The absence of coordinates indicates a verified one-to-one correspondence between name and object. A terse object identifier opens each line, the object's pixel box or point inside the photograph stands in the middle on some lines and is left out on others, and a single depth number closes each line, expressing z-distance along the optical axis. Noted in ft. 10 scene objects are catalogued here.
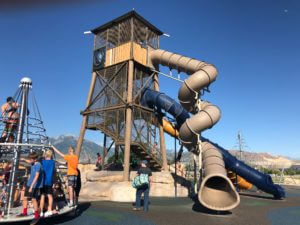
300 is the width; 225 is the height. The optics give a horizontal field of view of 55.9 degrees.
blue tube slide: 58.08
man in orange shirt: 30.59
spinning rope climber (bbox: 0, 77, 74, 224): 25.94
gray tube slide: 39.11
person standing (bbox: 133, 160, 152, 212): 35.76
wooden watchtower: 66.23
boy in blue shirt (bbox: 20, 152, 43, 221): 24.57
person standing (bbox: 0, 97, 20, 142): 30.84
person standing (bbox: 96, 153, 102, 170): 85.09
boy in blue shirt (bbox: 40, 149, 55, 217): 25.79
